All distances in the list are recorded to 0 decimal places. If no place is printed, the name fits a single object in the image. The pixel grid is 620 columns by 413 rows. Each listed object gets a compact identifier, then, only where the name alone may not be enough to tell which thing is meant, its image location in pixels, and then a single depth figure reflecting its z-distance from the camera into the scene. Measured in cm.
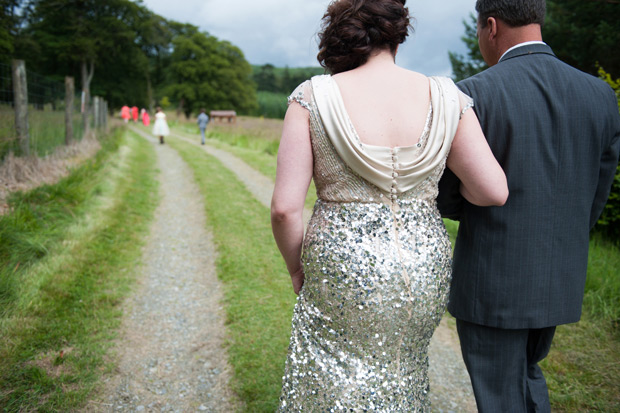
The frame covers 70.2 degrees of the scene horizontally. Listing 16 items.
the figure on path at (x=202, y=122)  2173
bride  161
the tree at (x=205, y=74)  5631
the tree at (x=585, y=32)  917
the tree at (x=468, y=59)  1413
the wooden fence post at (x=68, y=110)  1035
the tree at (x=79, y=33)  3934
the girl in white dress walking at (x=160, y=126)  2153
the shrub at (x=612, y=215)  522
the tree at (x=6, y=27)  928
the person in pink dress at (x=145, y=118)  3716
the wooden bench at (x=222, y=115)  3990
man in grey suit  181
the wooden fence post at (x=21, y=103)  705
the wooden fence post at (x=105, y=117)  1923
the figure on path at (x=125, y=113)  3573
